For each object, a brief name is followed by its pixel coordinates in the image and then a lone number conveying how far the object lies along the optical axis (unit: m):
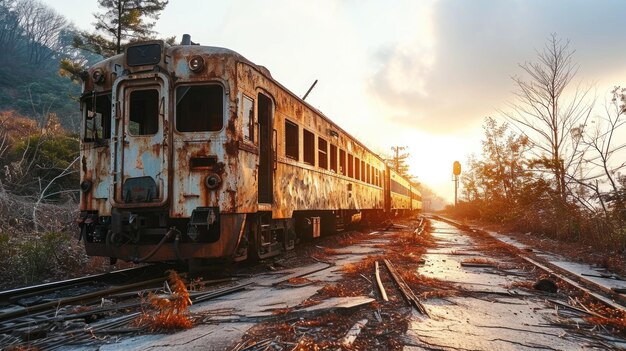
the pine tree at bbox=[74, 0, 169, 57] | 19.53
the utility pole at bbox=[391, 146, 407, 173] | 75.81
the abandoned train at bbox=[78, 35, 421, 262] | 6.05
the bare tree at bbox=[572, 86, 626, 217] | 10.23
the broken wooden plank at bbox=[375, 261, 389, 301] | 4.78
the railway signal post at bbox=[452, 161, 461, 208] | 40.50
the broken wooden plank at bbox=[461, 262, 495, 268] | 7.71
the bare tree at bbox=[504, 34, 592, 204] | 12.09
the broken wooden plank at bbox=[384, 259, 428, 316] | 4.32
